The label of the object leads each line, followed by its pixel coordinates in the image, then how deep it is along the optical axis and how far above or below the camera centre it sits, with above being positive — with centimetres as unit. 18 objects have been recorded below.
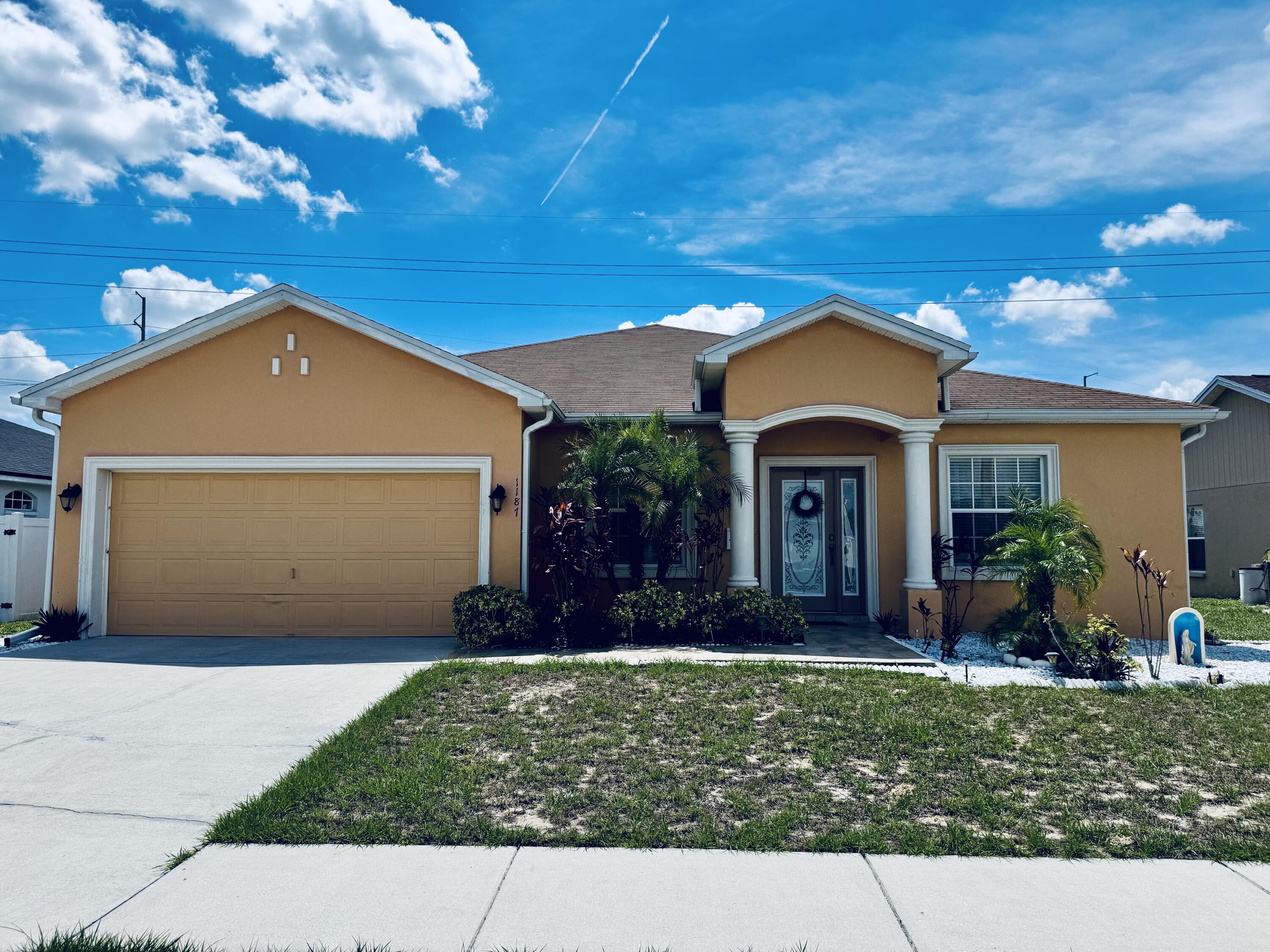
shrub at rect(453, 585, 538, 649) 928 -116
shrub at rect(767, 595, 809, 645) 955 -121
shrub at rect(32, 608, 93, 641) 1004 -130
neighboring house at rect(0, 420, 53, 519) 1758 +121
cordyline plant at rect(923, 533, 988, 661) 1031 -81
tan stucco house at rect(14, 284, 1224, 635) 1028 +95
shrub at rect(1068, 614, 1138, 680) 819 -139
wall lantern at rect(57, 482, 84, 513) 1028 +39
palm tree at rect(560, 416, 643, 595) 1000 +63
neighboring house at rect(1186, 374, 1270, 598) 1795 +88
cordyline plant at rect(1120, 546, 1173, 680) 997 -113
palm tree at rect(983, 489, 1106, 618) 909 -37
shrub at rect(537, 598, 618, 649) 947 -128
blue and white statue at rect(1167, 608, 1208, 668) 891 -131
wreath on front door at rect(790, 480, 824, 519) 1179 +32
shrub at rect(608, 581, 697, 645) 945 -114
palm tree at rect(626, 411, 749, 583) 992 +51
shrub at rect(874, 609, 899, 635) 1064 -135
